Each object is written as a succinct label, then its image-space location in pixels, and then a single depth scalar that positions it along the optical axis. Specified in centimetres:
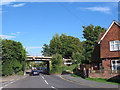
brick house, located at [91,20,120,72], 3000
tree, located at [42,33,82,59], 7994
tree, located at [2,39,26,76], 3750
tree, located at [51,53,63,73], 5259
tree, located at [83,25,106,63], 5109
